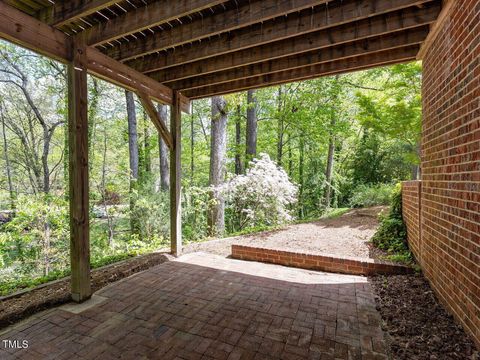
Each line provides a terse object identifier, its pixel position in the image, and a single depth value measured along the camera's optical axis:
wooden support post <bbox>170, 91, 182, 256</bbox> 4.46
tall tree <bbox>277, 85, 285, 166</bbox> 10.45
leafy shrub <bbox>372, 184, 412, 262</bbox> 3.95
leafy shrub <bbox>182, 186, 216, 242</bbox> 7.05
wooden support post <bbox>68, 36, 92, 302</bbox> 2.75
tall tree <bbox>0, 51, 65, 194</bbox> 7.31
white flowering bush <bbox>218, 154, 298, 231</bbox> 6.36
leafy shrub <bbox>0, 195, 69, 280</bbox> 5.21
